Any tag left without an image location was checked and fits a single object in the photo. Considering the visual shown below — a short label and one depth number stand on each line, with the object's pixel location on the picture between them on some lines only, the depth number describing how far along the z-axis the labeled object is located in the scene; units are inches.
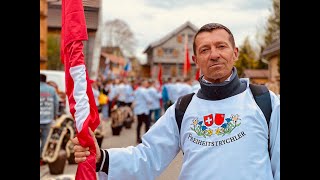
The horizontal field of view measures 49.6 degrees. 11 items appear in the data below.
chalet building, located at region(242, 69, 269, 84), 1086.3
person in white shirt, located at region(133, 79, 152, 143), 388.9
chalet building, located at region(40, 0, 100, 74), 461.5
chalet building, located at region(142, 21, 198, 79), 1842.7
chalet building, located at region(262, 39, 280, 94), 650.7
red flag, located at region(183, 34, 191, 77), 457.9
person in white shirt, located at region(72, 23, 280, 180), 70.1
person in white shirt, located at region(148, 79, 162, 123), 423.8
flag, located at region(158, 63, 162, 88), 581.8
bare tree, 552.0
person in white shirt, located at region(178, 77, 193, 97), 498.7
